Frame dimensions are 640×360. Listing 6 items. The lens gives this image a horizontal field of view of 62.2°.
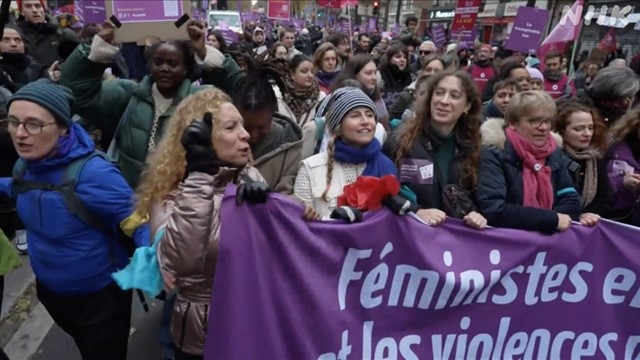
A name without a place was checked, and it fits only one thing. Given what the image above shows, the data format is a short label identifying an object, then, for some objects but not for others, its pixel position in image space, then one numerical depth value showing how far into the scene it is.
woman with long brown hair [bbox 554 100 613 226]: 3.21
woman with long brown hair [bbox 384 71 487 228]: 2.88
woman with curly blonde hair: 1.89
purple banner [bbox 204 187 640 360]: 2.13
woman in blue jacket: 2.29
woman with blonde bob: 2.79
